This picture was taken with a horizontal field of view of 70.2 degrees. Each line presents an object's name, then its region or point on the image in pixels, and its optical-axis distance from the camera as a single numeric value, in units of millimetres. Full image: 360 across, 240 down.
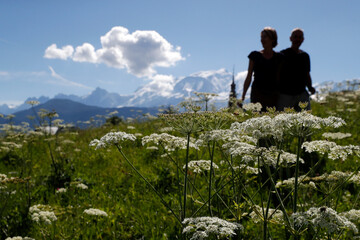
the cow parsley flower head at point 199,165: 3528
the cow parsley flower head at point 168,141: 3482
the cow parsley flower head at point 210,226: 2180
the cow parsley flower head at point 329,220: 2155
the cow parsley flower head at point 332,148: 2893
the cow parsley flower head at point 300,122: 2416
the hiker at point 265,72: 7285
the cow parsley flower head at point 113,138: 2967
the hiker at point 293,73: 7598
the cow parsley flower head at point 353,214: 2818
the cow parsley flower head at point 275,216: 3024
